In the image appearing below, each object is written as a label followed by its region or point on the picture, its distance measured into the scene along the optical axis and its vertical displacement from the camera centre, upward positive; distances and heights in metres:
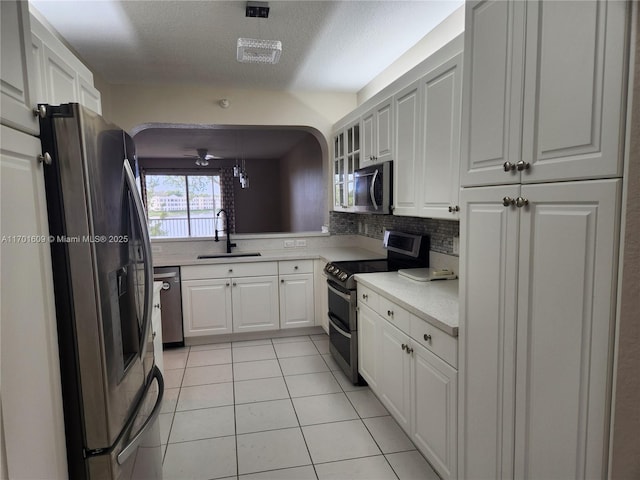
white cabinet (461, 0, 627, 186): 0.93 +0.32
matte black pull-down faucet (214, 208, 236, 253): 4.26 -0.33
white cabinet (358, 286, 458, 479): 1.72 -0.92
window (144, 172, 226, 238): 8.89 +0.18
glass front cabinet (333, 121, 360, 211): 3.57 +0.44
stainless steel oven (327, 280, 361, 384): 2.90 -0.97
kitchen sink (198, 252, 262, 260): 4.15 -0.50
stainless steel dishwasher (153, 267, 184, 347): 3.69 -0.92
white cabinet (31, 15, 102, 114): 1.36 +0.58
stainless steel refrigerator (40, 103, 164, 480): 1.12 -0.23
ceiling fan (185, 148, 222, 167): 7.32 +1.15
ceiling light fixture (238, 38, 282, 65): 2.35 +0.99
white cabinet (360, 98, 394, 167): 2.77 +0.56
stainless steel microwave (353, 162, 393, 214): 2.77 +0.14
